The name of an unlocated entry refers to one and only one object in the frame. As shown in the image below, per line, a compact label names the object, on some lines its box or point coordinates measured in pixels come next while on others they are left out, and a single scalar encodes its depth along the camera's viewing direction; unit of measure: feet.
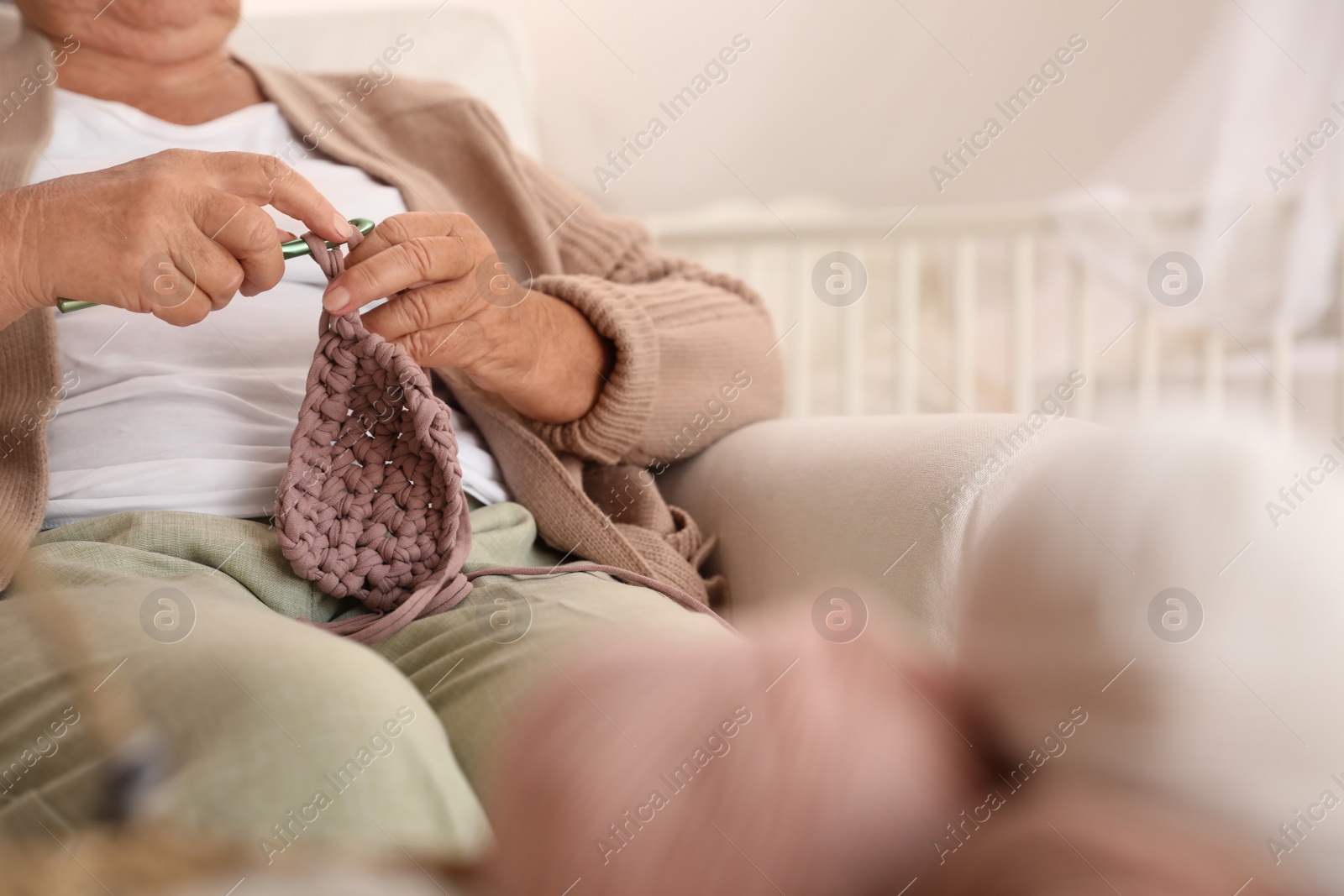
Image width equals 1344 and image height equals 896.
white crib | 9.35
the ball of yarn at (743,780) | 4.51
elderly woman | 4.67
